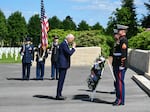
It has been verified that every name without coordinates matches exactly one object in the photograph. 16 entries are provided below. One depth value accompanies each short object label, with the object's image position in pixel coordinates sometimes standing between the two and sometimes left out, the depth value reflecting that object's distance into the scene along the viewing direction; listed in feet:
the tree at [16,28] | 284.00
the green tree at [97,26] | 365.98
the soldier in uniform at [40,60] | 60.64
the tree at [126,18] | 265.75
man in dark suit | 39.65
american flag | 72.49
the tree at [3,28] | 258.16
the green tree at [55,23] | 313.79
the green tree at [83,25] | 357.61
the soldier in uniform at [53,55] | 60.07
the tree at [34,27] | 291.56
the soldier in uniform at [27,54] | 58.58
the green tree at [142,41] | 94.30
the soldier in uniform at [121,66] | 36.47
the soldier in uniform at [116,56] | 36.81
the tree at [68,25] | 325.62
